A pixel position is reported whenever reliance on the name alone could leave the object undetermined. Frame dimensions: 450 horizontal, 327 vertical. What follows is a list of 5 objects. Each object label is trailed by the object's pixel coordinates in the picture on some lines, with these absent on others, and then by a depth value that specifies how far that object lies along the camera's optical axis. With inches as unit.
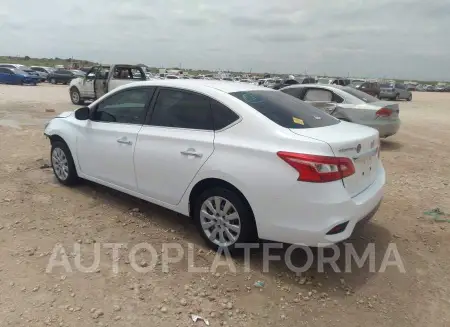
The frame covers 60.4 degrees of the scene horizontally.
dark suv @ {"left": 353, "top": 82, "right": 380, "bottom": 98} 1096.2
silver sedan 355.9
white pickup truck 583.2
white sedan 121.8
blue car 1266.0
